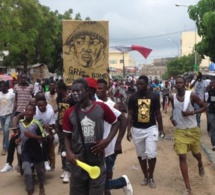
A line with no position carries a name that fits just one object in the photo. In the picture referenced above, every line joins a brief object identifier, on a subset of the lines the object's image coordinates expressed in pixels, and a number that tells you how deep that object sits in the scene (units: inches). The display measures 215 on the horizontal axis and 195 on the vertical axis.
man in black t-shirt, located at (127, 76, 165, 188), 250.1
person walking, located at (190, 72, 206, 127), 442.3
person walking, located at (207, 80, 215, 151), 351.3
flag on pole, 543.8
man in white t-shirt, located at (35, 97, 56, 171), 270.7
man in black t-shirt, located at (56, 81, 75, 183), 262.3
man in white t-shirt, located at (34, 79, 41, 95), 668.1
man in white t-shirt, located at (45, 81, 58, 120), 322.0
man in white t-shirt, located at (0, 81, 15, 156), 368.8
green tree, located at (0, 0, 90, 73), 731.4
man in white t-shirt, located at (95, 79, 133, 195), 206.5
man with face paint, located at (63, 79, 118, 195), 160.0
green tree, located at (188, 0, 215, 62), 549.0
